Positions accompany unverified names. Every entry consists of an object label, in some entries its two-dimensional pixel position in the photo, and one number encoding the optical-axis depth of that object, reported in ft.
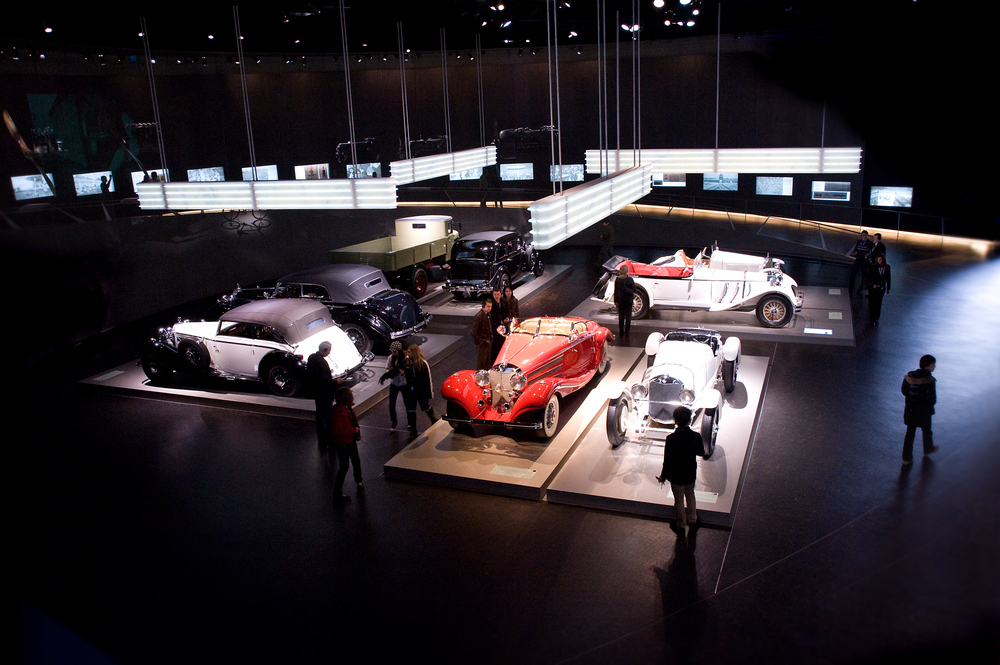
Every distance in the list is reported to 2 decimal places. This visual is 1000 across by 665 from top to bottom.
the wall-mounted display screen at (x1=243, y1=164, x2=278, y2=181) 74.95
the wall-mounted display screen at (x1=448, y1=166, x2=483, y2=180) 81.40
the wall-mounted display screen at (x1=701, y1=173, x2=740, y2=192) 73.41
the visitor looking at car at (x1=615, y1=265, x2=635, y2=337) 43.80
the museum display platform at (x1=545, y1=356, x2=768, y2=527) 24.06
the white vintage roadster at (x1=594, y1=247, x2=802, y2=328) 44.45
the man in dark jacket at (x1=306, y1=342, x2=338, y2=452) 29.32
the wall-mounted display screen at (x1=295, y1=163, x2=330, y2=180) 76.32
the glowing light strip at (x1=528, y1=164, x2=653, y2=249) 25.22
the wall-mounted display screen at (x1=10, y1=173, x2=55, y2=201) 30.67
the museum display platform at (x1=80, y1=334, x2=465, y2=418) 35.14
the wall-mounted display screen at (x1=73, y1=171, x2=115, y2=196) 44.88
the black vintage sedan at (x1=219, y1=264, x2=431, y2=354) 43.14
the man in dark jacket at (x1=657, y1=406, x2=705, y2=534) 22.07
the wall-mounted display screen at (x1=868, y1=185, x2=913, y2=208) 61.52
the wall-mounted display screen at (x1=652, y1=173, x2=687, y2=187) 75.61
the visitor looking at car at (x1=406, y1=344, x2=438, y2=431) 30.50
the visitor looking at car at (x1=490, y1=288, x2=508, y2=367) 36.50
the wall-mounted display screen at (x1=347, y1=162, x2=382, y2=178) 76.23
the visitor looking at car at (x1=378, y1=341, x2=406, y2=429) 30.76
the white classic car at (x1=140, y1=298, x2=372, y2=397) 36.06
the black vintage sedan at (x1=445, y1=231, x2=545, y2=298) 54.29
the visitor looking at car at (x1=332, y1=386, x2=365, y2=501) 25.68
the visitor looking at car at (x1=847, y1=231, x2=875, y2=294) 49.00
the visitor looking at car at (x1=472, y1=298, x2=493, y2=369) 35.04
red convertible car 29.25
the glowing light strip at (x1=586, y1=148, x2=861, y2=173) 39.55
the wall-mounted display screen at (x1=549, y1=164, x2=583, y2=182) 79.20
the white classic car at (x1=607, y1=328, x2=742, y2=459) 27.63
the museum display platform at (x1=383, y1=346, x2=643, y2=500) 26.25
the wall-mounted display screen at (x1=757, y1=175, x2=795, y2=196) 70.69
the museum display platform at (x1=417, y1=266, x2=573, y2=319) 52.64
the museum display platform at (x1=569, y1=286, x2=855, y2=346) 42.80
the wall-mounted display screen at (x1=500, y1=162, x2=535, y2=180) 80.53
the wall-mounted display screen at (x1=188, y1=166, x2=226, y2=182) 65.54
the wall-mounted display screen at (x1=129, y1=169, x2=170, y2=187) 53.58
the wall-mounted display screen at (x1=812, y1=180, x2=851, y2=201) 66.90
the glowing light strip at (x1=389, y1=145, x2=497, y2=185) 40.32
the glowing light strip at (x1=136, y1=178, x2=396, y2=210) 31.45
